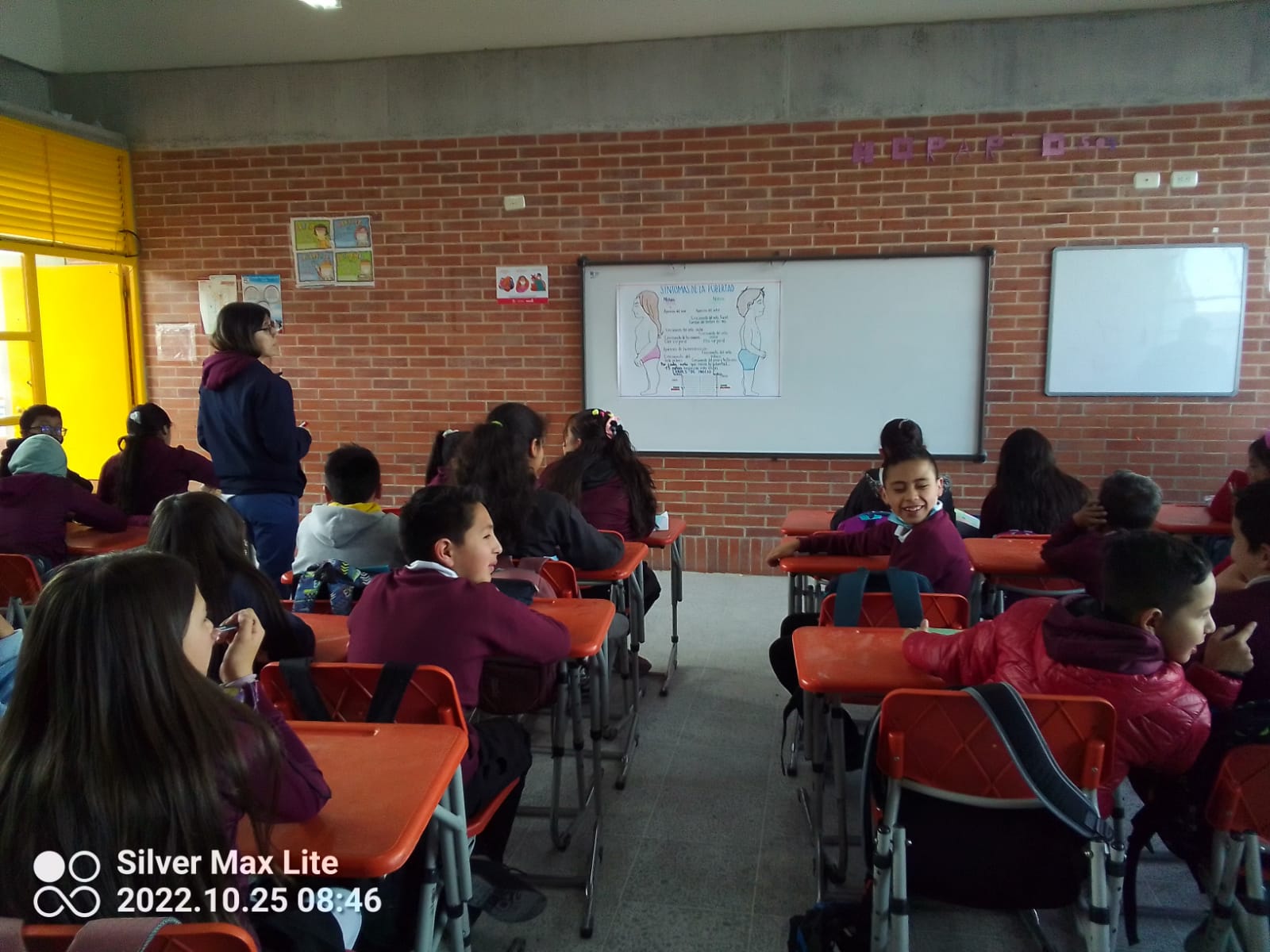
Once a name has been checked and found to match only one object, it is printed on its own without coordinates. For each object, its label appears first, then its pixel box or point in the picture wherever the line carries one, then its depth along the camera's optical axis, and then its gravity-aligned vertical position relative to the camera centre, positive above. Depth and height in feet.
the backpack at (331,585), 8.45 -2.15
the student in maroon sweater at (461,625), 6.11 -1.85
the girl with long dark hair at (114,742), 3.32 -1.47
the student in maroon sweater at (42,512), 10.63 -1.85
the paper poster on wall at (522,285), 17.07 +1.42
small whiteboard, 15.05 +0.63
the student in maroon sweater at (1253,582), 5.82 -1.58
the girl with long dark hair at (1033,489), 11.07 -1.67
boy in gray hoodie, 8.65 -1.63
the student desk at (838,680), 6.05 -2.19
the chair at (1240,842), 5.11 -2.89
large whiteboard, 15.87 +0.11
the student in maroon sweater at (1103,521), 8.55 -1.61
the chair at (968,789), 4.98 -2.47
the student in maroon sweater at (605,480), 11.06 -1.51
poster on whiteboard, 16.38 +0.36
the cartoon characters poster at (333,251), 17.53 +2.16
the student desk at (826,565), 9.23 -2.16
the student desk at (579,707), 6.91 -3.11
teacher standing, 11.02 -0.91
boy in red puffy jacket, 5.18 -1.73
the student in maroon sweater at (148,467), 12.35 -1.50
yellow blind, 15.92 +3.24
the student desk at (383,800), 3.93 -2.12
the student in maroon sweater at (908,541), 8.16 -1.81
